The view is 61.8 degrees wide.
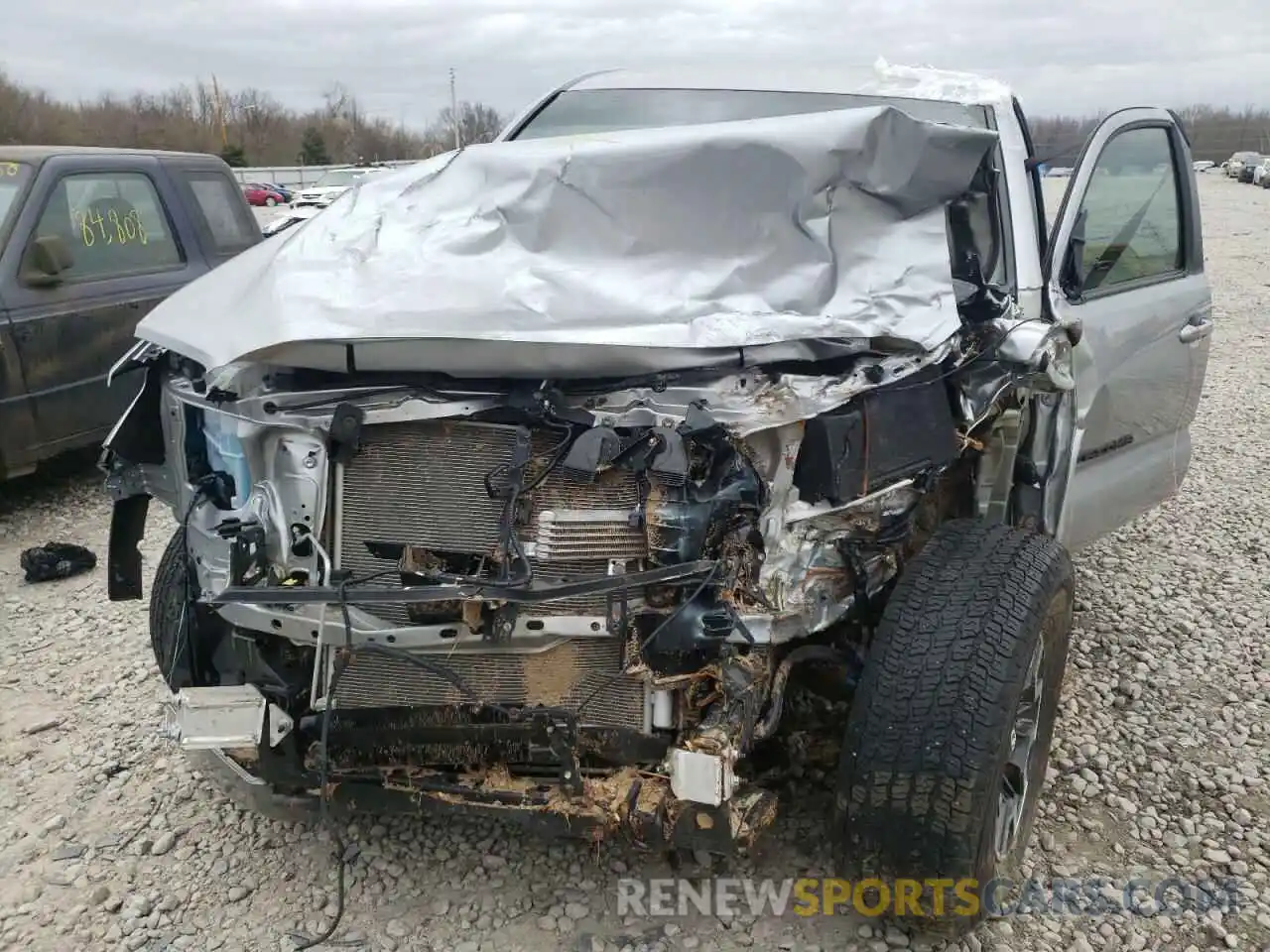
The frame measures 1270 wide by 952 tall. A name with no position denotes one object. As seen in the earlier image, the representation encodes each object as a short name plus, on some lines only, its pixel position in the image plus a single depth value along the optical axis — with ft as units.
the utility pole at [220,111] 196.54
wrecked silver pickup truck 7.45
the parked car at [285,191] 114.36
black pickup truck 17.40
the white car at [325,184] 70.59
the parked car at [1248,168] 151.64
